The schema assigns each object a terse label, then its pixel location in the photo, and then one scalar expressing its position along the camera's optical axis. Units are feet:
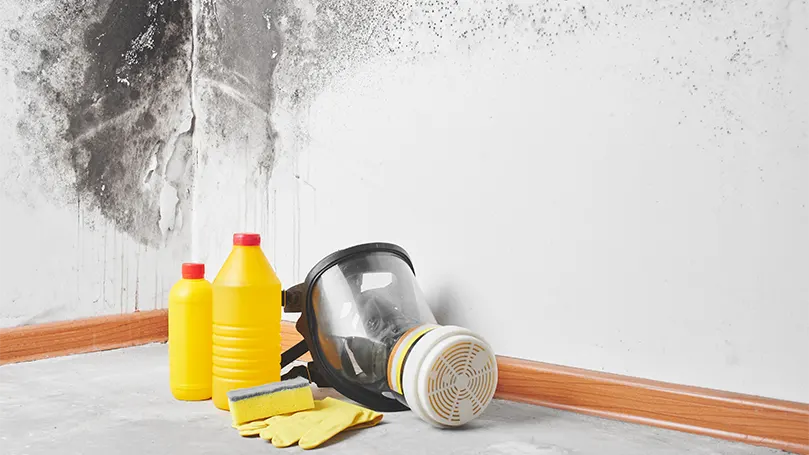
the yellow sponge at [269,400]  4.09
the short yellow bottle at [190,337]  4.67
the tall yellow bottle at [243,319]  4.45
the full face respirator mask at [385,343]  3.96
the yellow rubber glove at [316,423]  3.87
